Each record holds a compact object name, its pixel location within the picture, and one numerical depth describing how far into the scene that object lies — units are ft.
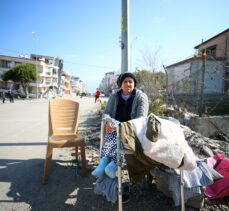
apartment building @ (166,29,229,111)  19.21
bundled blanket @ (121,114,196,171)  6.24
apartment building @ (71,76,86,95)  332.25
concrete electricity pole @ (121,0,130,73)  15.69
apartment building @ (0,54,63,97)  160.99
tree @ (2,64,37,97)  128.48
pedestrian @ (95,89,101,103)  69.18
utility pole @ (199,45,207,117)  18.57
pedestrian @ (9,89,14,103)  72.49
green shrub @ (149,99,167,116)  20.80
